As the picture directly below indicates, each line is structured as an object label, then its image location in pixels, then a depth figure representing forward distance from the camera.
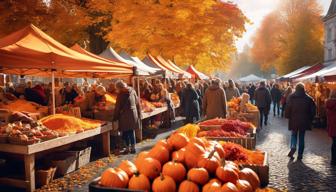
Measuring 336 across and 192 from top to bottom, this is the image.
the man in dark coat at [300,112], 9.03
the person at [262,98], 14.80
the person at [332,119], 8.62
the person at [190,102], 15.23
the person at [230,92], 16.09
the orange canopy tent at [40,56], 8.27
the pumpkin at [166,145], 4.67
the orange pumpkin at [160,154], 4.45
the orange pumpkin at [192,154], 4.27
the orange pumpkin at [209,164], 4.11
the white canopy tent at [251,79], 49.84
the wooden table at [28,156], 6.83
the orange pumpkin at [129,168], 4.25
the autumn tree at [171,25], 20.30
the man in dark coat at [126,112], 9.94
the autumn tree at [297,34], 43.31
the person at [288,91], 17.88
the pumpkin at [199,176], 3.93
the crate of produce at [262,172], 5.20
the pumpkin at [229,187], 3.68
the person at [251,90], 26.94
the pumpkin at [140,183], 3.95
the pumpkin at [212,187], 3.70
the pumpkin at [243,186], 3.87
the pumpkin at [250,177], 4.29
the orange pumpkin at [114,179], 3.96
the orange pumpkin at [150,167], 4.16
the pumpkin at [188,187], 3.83
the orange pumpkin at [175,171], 4.07
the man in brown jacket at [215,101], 10.98
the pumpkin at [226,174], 3.94
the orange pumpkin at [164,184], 3.85
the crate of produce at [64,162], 7.82
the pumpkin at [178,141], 4.73
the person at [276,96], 21.80
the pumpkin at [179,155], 4.36
